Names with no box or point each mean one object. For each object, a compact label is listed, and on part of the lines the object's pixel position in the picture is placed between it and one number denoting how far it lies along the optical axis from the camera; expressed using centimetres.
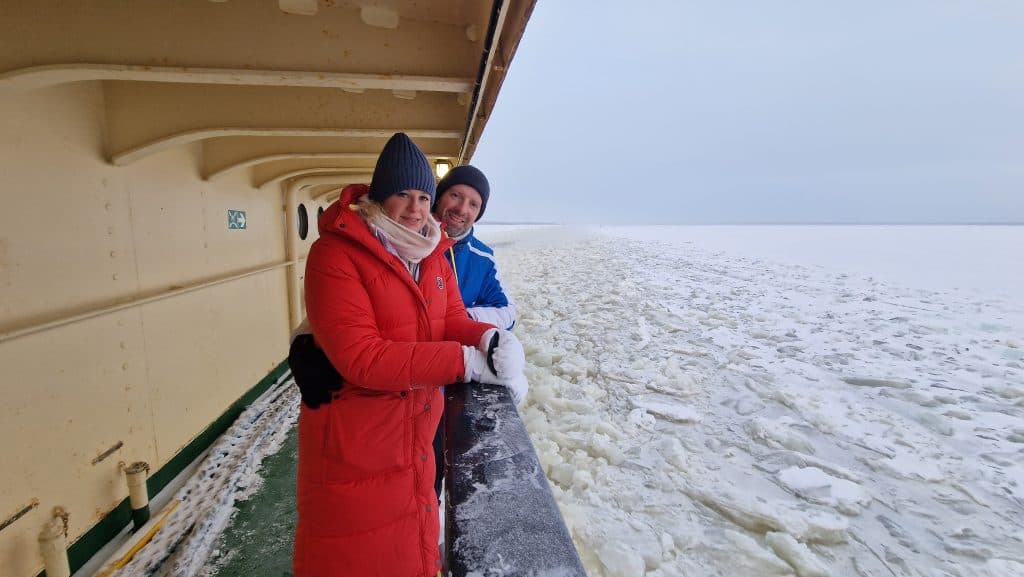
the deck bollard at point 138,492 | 279
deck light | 488
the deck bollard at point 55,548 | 221
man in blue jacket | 221
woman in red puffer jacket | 127
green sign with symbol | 427
